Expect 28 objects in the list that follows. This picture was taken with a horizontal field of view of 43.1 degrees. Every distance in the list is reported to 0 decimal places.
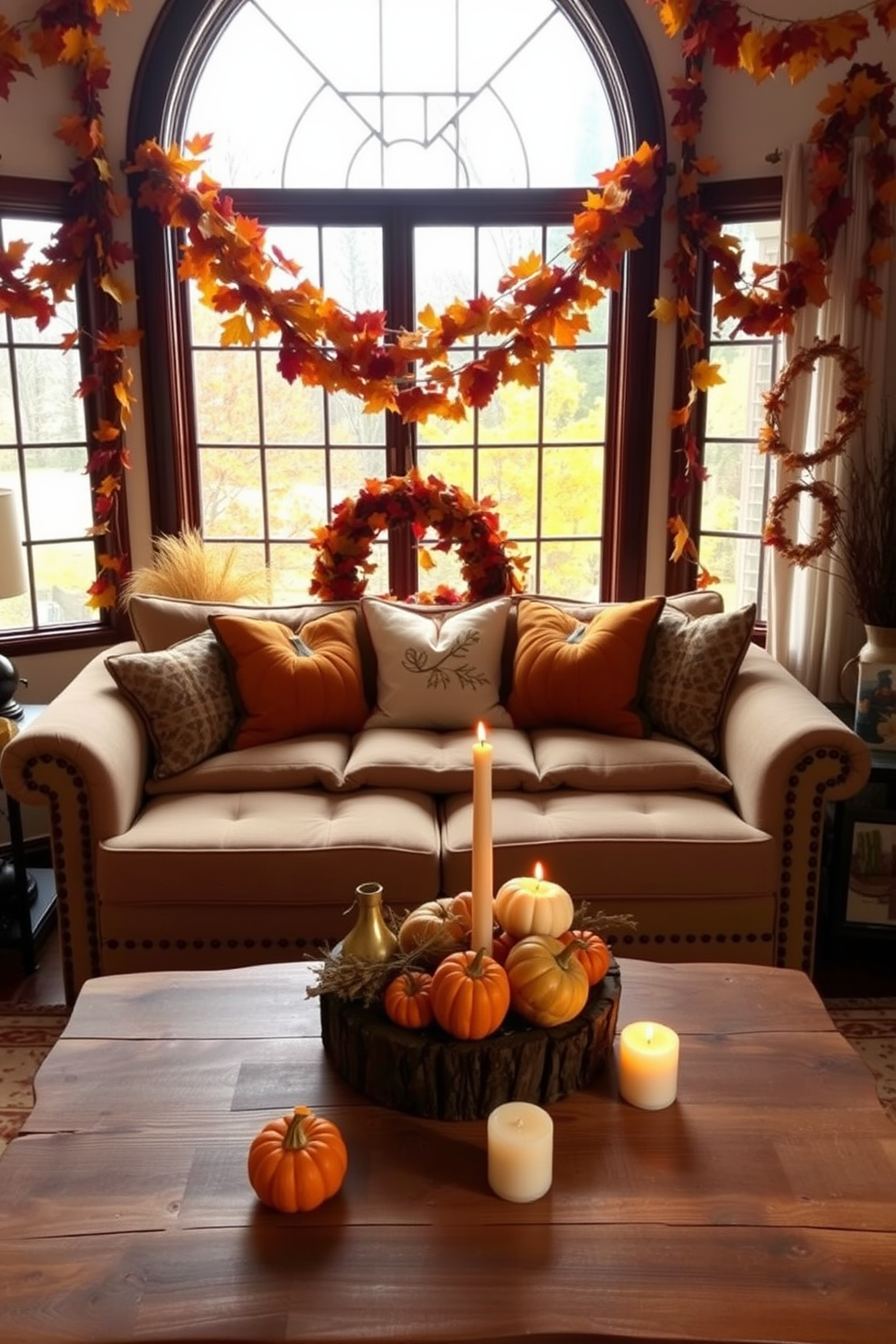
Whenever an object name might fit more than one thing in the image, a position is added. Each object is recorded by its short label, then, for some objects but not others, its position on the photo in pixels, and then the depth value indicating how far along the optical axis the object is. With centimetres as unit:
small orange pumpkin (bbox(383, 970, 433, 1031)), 169
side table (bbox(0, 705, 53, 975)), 308
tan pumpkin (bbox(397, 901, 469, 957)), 178
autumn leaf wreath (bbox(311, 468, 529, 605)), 373
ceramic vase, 322
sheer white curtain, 355
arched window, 387
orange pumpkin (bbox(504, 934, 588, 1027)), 167
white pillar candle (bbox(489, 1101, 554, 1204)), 151
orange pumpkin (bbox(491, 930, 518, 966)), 176
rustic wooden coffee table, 136
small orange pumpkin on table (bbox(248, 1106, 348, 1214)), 149
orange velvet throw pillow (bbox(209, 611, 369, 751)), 317
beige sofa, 270
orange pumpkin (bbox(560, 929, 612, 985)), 178
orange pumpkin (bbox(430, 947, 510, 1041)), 164
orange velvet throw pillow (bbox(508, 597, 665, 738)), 321
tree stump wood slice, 166
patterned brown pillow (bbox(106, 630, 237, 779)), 304
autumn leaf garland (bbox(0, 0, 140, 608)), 351
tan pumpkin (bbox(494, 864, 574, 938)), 177
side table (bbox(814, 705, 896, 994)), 308
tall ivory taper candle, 165
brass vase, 177
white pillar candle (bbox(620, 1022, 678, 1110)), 170
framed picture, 308
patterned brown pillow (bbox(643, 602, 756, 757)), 318
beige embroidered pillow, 330
